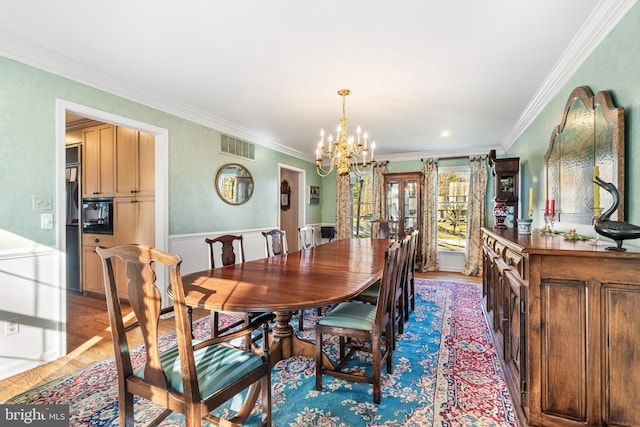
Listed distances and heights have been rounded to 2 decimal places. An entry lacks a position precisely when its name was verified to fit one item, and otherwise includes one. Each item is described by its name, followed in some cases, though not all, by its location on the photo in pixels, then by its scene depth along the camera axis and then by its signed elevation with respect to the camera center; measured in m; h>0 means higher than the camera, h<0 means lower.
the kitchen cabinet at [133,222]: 3.85 -0.12
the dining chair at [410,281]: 3.21 -0.79
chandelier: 3.07 +0.65
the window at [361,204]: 6.80 +0.20
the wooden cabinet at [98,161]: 4.16 +0.75
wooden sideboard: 1.38 -0.60
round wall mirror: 4.24 +0.44
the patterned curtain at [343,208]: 6.88 +0.11
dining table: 1.48 -0.43
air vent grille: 4.29 +1.00
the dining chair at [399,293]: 2.57 -0.76
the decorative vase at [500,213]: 3.34 -0.01
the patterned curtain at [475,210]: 5.70 +0.04
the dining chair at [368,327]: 1.86 -0.74
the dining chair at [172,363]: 1.17 -0.70
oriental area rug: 1.71 -1.18
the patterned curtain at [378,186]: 6.42 +0.58
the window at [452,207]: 6.03 +0.11
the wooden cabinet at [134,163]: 3.85 +0.66
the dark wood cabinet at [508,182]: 4.14 +0.43
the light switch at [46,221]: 2.41 -0.06
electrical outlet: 2.22 -0.84
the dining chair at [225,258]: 2.37 -0.40
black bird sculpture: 1.35 -0.07
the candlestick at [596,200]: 1.89 +0.08
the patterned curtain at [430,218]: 6.07 -0.11
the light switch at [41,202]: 2.37 +0.09
